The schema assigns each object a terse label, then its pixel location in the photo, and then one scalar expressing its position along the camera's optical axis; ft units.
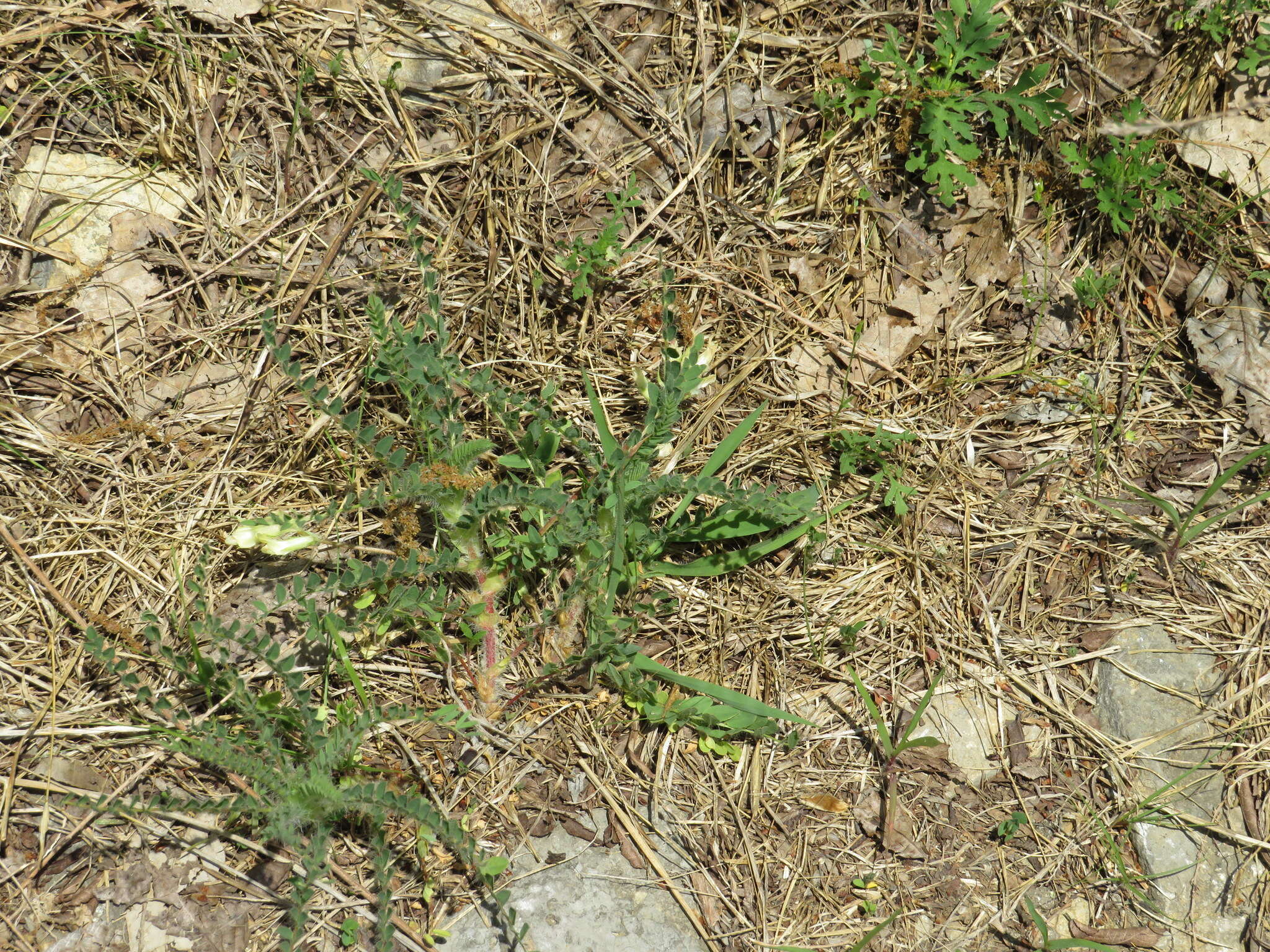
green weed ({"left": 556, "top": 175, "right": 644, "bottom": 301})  9.29
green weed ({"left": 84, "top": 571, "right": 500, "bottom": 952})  7.29
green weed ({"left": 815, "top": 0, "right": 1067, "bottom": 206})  9.52
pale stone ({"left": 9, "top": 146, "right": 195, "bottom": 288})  9.51
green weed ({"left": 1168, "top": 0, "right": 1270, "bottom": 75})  9.71
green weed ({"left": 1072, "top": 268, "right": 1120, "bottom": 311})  9.89
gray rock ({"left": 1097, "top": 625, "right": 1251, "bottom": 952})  8.22
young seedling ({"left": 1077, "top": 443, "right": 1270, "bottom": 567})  8.93
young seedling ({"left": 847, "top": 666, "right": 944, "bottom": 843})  8.29
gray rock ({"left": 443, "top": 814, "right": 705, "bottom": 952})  7.86
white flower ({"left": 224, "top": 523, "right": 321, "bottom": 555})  8.16
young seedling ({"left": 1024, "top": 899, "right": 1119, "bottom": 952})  7.73
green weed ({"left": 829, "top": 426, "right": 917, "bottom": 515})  9.32
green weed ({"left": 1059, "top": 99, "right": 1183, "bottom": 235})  9.69
